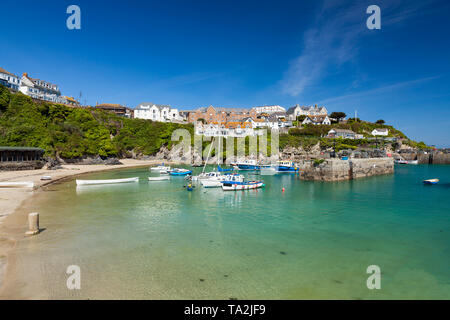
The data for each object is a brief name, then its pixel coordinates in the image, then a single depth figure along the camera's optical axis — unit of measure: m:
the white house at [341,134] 94.44
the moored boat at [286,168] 56.03
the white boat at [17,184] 29.12
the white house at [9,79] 68.62
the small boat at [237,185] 32.16
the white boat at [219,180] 33.38
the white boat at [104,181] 33.47
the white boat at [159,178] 40.78
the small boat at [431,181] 37.83
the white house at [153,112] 101.75
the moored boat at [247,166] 60.62
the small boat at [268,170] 54.72
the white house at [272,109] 144.71
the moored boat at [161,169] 50.03
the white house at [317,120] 109.25
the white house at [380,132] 104.56
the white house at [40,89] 77.50
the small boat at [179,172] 47.50
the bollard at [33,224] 14.40
